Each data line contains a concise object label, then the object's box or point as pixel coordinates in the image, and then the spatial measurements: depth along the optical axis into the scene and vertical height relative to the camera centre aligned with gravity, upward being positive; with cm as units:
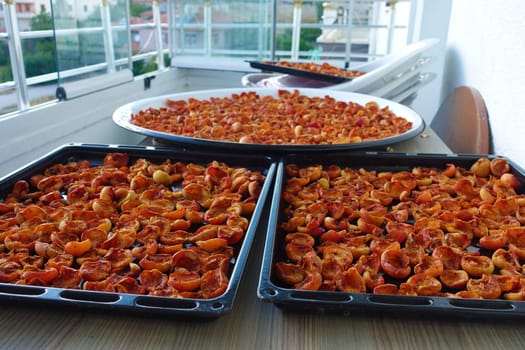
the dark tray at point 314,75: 219 -26
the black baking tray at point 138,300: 58 -35
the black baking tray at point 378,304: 60 -35
